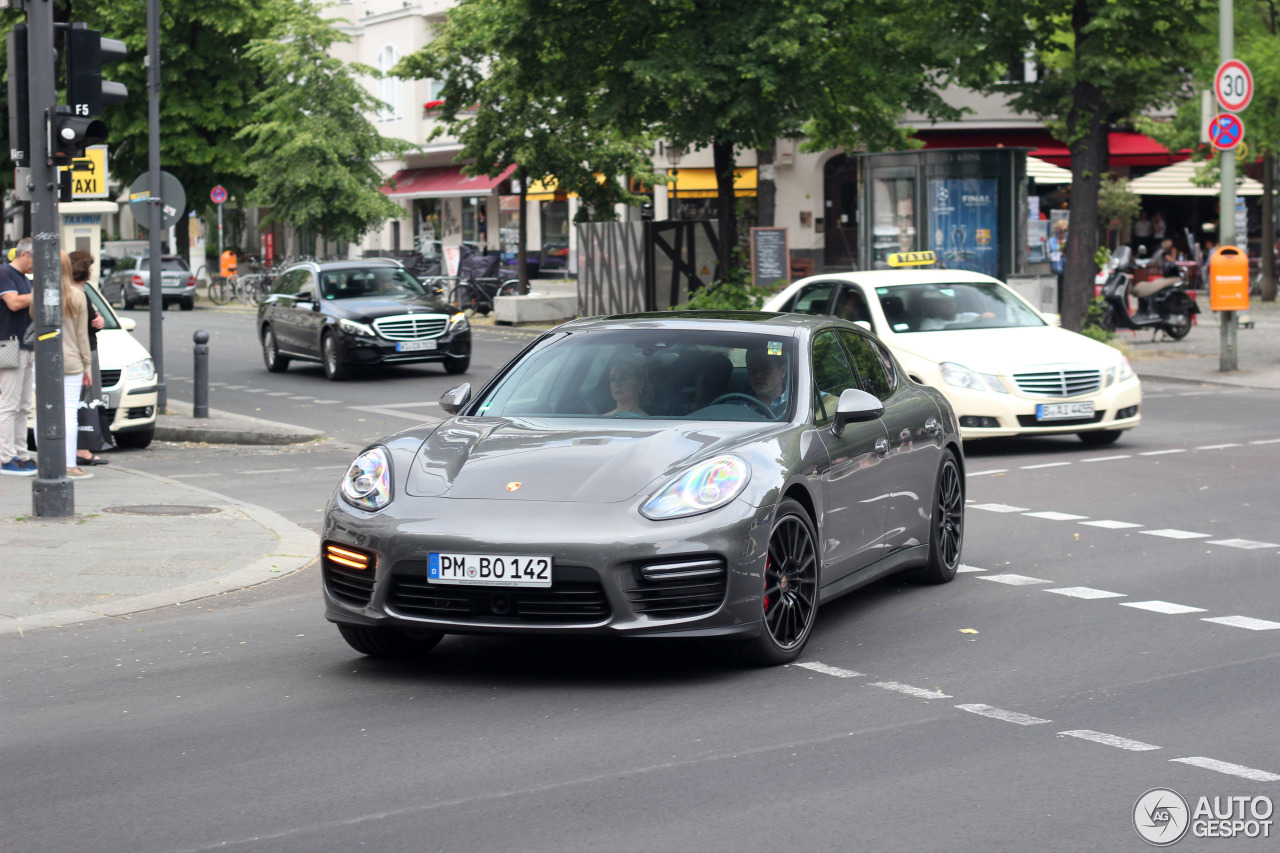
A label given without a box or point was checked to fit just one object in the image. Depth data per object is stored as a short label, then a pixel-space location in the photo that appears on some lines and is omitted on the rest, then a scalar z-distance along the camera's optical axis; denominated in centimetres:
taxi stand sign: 1797
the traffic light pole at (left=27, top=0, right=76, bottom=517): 1055
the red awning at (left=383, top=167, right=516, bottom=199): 5734
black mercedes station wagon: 2327
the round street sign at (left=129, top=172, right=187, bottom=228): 1783
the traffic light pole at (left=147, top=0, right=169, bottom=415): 1789
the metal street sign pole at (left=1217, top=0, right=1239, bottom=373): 2247
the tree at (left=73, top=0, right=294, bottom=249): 5100
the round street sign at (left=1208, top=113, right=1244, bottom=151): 2222
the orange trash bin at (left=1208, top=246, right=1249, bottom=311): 2228
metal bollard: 1742
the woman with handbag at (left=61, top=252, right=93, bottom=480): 1316
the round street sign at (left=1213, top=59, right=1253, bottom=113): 2231
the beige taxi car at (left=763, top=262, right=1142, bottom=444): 1400
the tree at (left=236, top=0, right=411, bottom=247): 4709
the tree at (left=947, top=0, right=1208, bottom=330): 2444
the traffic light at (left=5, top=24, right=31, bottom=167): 1070
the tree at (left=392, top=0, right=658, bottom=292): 3559
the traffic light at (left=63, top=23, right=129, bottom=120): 1084
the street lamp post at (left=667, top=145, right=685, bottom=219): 2892
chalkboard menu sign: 2748
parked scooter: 2670
